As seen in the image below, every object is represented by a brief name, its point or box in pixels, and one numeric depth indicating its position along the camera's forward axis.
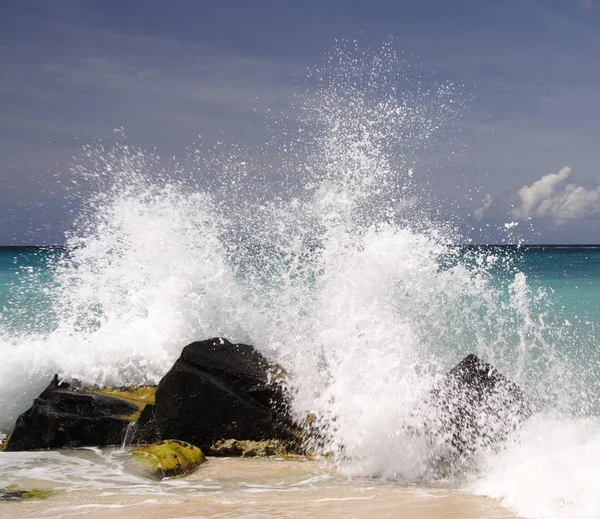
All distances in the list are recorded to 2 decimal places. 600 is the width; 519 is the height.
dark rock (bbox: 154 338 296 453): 6.09
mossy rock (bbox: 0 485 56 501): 4.50
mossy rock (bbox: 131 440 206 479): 5.32
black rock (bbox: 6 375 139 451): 6.25
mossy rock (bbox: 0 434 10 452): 6.33
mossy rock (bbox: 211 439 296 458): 5.98
